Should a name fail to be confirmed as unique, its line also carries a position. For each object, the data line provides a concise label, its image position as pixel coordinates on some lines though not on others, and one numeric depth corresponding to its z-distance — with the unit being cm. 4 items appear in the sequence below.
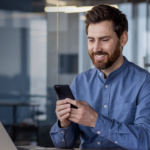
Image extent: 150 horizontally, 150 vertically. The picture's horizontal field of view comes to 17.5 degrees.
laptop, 155
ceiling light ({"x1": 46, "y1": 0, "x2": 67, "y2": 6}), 350
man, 178
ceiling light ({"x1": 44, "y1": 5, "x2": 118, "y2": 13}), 347
